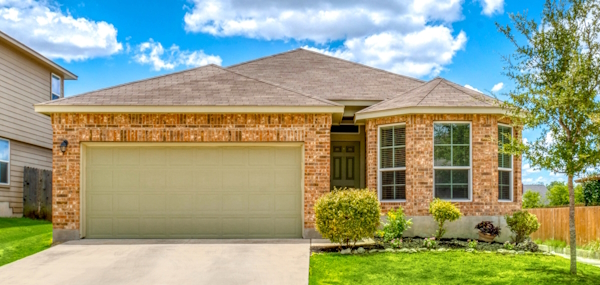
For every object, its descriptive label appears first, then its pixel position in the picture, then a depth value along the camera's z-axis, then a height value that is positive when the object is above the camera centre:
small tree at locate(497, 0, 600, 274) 10.40 +1.32
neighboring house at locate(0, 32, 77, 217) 21.02 +1.78
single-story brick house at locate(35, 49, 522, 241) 13.91 +0.12
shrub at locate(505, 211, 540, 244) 13.56 -1.23
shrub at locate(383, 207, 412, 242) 13.30 -1.27
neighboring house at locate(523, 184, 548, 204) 68.44 -2.03
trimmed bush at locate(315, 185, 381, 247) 12.03 -0.95
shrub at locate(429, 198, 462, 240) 13.30 -0.95
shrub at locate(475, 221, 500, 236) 13.56 -1.33
